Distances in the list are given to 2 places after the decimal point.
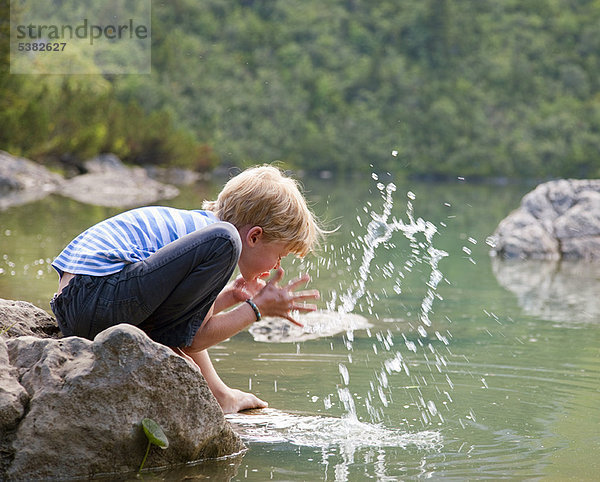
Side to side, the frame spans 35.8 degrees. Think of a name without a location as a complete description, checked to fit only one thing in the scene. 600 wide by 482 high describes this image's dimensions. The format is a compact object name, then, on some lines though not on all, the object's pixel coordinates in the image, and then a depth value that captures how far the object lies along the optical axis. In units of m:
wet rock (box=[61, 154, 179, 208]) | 15.77
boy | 2.63
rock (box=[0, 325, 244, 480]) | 2.37
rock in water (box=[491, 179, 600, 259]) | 10.47
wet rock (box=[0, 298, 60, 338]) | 2.89
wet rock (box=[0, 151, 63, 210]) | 16.89
